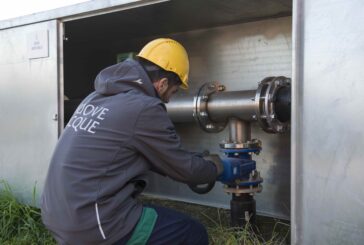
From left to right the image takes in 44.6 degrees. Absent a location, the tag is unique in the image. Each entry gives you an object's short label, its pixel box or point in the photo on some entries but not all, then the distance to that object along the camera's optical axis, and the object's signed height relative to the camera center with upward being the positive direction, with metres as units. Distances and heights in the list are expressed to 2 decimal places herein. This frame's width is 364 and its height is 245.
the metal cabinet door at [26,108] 2.54 +0.08
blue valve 2.06 -0.23
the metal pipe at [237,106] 2.29 +0.09
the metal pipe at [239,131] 2.54 -0.06
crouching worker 1.53 -0.16
